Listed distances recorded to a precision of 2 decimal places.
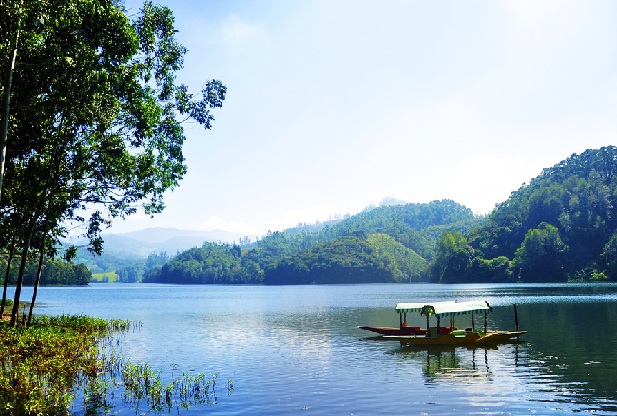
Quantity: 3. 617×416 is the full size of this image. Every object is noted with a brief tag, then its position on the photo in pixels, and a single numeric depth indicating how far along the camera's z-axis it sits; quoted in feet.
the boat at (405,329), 161.48
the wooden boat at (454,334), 148.36
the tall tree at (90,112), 97.35
